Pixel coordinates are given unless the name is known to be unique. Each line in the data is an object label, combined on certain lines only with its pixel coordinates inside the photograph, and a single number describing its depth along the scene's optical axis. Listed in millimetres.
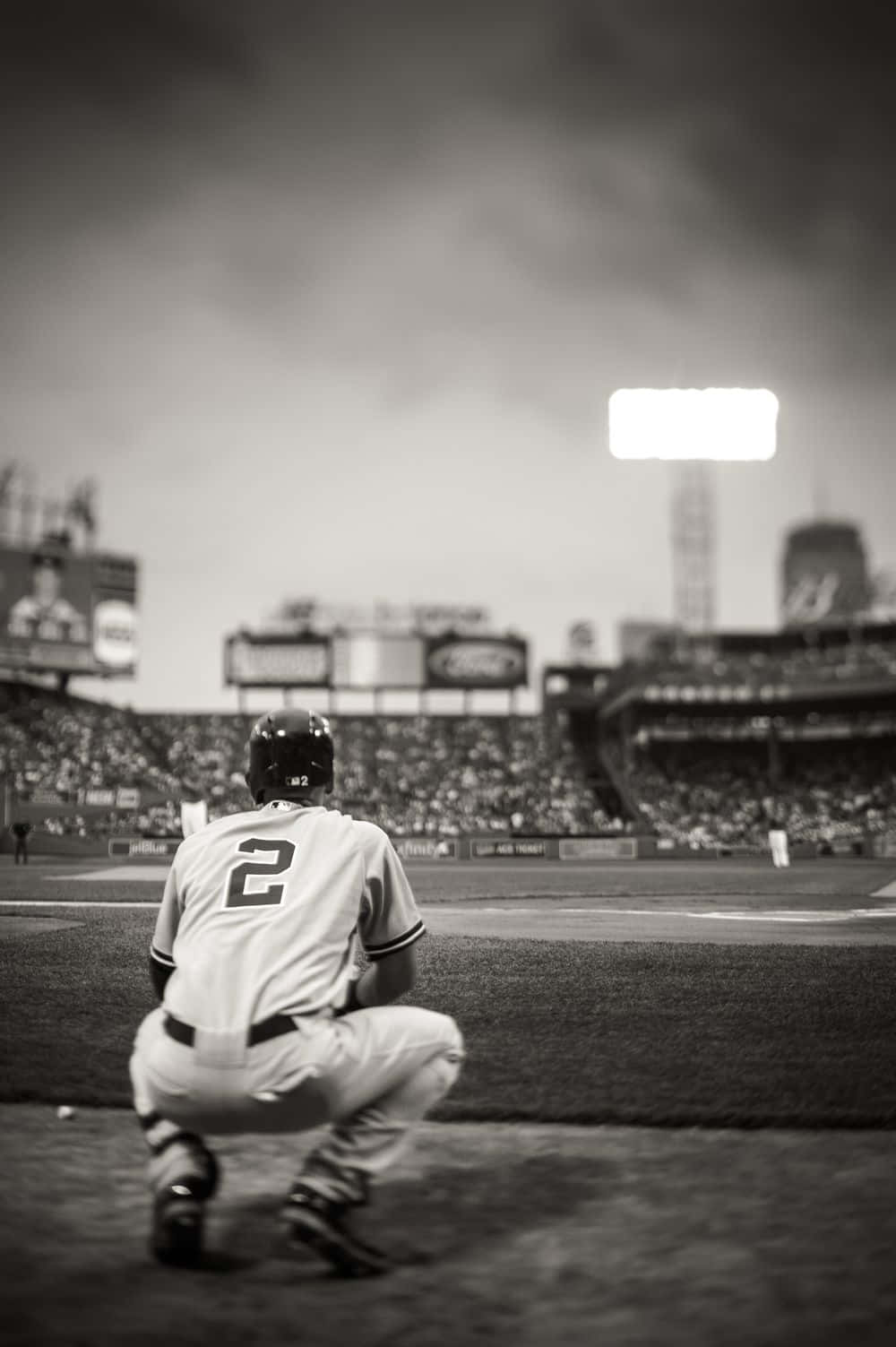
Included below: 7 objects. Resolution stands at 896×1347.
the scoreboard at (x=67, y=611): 52719
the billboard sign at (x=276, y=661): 57500
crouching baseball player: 3178
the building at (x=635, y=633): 100438
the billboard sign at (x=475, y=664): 57844
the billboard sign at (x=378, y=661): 57594
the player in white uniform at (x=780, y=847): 30906
